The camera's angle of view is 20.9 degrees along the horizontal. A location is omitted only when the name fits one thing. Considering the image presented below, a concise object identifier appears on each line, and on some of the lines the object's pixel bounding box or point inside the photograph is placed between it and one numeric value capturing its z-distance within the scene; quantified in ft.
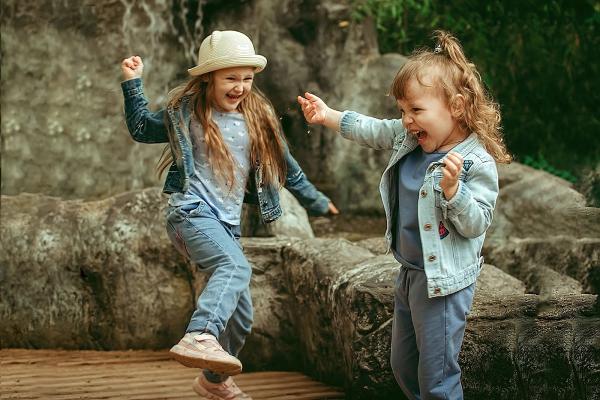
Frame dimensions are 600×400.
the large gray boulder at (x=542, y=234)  25.68
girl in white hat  19.85
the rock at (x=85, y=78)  34.93
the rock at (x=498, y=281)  22.72
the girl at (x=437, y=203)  16.36
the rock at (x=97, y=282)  28.89
